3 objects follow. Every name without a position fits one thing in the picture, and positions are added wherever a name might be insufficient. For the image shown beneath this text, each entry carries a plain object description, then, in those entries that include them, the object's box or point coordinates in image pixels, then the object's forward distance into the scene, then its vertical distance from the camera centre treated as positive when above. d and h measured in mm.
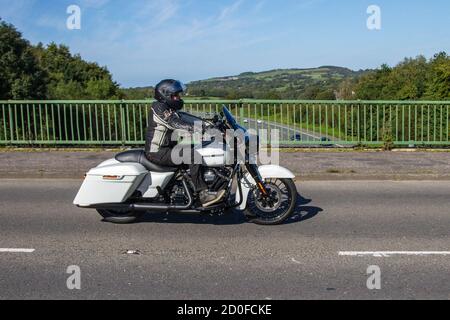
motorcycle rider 6504 -318
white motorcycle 6562 -1023
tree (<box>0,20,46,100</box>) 21094 +1952
